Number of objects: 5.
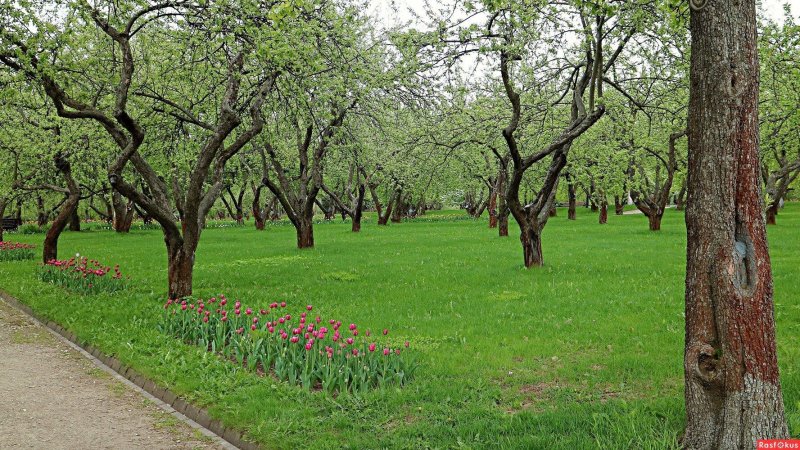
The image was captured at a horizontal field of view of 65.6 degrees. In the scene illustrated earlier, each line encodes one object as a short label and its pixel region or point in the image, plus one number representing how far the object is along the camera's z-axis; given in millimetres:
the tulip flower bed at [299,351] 6723
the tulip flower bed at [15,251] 21234
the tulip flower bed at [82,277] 13711
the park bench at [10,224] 44562
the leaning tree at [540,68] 12039
